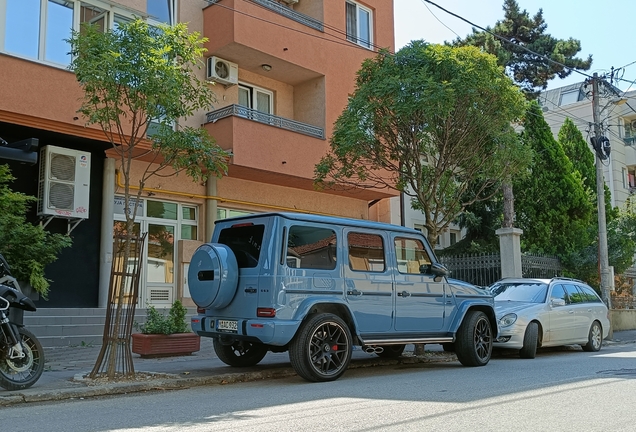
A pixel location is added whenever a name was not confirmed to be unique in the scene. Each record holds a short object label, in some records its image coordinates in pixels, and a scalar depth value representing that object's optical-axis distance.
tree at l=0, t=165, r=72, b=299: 11.84
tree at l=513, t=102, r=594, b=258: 24.38
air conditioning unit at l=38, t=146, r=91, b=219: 14.23
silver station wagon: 12.62
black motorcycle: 7.86
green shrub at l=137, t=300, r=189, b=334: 11.25
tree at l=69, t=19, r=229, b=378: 9.09
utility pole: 19.06
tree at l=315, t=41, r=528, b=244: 13.54
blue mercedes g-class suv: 8.80
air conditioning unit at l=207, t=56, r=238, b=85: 17.77
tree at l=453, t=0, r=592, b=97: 29.25
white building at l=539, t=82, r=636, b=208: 38.25
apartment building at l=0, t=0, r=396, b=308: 13.91
